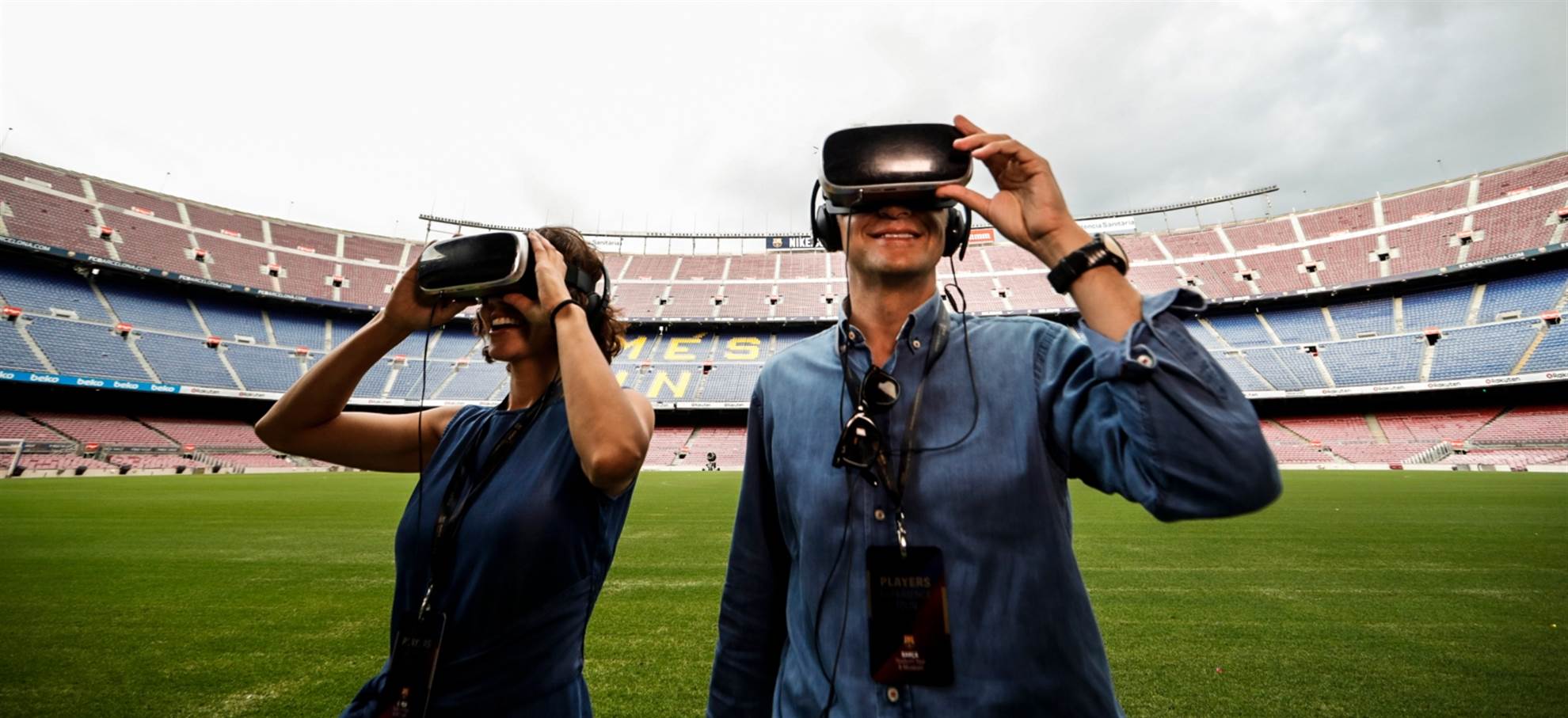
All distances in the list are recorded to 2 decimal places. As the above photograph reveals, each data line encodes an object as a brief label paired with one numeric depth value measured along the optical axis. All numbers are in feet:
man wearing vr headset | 3.17
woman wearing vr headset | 4.68
